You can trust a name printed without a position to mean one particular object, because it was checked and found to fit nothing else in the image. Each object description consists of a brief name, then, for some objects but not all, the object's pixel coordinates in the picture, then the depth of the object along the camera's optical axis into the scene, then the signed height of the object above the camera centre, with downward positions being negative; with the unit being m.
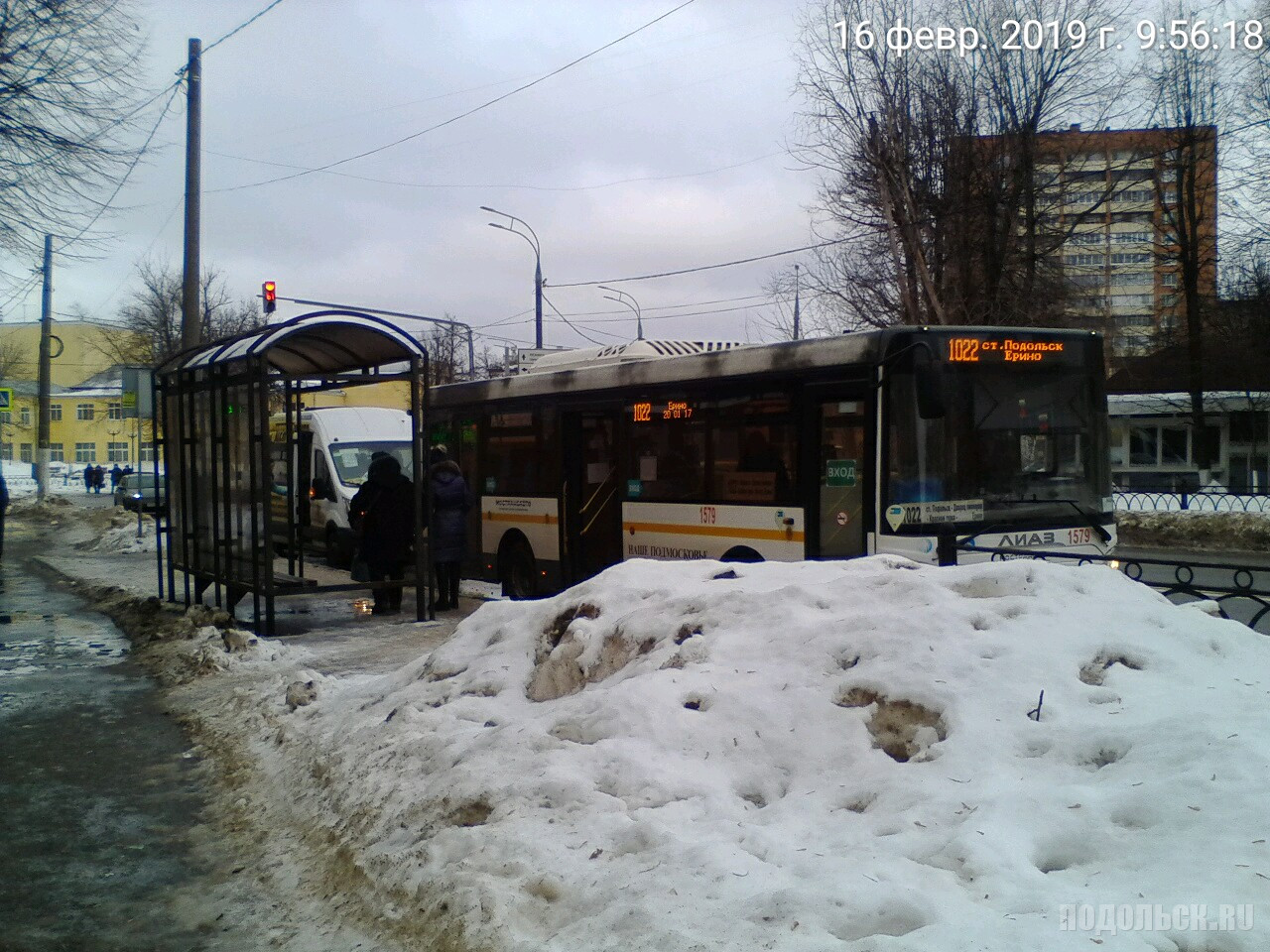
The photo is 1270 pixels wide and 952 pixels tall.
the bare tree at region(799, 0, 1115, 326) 23.80 +6.85
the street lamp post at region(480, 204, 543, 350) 29.05 +5.00
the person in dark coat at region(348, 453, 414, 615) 12.32 -0.53
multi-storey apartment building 25.50 +6.85
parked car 34.87 -0.45
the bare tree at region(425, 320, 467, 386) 53.56 +6.55
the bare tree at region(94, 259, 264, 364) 40.79 +6.42
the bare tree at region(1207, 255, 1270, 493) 26.86 +3.28
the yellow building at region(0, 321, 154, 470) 83.06 +5.44
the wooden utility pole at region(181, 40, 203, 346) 16.97 +4.46
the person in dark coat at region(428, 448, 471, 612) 12.95 -0.49
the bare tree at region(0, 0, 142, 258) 12.64 +4.73
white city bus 9.49 +0.16
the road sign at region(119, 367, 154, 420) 18.05 +1.49
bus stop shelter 11.20 +0.46
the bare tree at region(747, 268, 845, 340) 27.14 +3.67
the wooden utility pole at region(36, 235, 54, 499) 38.19 +4.15
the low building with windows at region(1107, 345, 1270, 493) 33.72 +0.84
